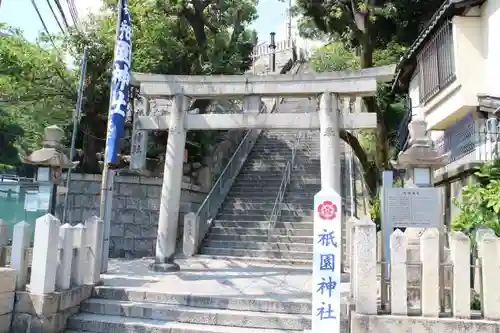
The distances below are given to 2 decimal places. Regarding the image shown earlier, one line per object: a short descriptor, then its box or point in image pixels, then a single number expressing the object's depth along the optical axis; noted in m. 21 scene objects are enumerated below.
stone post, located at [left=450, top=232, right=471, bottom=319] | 5.90
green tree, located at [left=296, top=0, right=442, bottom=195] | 15.22
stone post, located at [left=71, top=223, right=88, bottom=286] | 7.58
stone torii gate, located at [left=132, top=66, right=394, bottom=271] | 10.30
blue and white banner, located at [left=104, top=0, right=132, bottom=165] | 9.77
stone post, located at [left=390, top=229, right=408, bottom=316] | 6.03
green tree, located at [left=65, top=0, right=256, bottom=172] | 15.30
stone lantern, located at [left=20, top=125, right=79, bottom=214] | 8.76
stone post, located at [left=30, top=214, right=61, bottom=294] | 6.76
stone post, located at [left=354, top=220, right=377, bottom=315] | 5.98
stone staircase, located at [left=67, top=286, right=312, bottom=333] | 6.66
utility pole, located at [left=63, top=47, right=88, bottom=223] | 12.20
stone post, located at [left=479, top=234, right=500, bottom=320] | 5.86
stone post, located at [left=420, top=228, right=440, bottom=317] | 5.95
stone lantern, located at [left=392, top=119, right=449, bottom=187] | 7.88
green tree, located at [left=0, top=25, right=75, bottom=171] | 14.11
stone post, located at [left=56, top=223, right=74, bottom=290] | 7.17
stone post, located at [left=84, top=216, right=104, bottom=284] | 7.93
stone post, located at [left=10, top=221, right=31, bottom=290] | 6.93
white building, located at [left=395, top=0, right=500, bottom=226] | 10.46
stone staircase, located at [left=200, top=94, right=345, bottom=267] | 13.27
